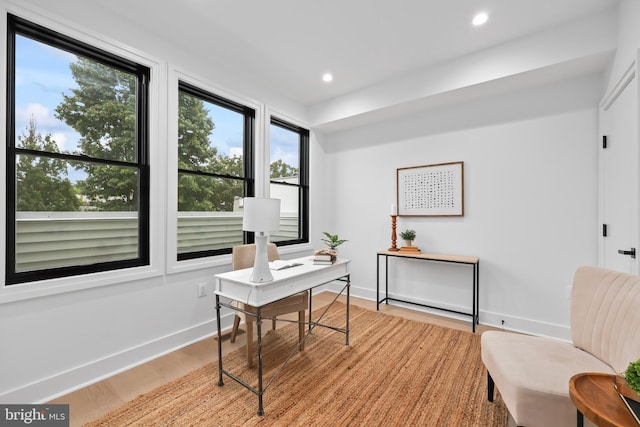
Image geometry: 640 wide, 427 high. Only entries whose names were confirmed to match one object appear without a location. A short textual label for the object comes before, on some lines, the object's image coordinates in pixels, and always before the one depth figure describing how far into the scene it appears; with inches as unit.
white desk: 69.7
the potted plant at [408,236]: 136.5
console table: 114.8
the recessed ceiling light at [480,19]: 88.4
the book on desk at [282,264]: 89.6
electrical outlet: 107.7
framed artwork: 129.4
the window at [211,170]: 107.8
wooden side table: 35.3
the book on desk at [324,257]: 94.8
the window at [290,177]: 149.3
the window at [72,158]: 72.5
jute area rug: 66.0
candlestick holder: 140.9
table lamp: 73.1
